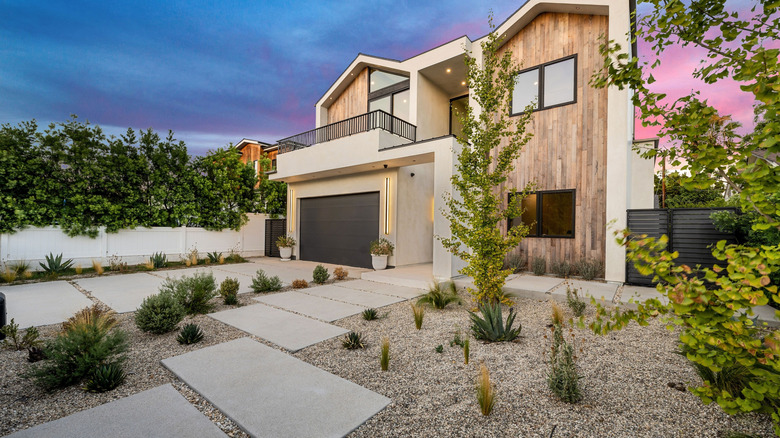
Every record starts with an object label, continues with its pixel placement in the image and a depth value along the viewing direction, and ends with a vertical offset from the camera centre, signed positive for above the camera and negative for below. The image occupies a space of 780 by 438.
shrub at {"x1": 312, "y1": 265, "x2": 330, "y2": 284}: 7.94 -1.51
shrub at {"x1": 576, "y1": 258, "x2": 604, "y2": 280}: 7.56 -1.19
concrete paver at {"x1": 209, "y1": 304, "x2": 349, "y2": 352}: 3.96 -1.63
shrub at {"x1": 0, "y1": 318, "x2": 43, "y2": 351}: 3.58 -1.50
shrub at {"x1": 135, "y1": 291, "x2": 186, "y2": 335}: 4.07 -1.36
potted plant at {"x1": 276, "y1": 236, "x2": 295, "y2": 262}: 13.22 -1.17
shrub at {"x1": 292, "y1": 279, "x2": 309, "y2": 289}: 7.35 -1.62
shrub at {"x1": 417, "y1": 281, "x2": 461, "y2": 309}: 5.62 -1.51
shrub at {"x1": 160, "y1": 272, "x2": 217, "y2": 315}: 5.08 -1.35
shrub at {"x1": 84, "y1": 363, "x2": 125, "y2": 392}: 2.64 -1.48
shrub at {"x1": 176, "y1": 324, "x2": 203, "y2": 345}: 3.78 -1.52
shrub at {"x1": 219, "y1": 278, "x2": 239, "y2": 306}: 5.73 -1.46
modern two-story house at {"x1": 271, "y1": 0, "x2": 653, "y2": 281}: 7.66 +2.04
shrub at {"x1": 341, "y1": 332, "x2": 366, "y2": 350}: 3.69 -1.55
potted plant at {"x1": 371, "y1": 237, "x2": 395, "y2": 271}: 9.69 -1.15
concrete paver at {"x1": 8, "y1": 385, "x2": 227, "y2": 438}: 2.07 -1.53
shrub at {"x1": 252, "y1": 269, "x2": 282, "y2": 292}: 6.88 -1.53
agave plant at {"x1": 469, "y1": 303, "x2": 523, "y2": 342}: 3.95 -1.44
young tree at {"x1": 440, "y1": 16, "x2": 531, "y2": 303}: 4.96 +0.66
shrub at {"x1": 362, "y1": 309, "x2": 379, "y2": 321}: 4.89 -1.58
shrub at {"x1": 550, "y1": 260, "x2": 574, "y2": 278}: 7.98 -1.26
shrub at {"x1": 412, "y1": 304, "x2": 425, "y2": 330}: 4.48 -1.47
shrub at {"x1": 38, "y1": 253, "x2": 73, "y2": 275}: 8.62 -1.46
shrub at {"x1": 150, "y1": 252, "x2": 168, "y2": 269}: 10.27 -1.51
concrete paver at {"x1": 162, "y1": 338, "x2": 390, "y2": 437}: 2.19 -1.54
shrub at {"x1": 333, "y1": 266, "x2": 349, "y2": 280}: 8.51 -1.56
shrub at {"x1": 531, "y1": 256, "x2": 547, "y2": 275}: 8.31 -1.23
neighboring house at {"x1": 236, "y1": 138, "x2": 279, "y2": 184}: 21.81 +5.19
